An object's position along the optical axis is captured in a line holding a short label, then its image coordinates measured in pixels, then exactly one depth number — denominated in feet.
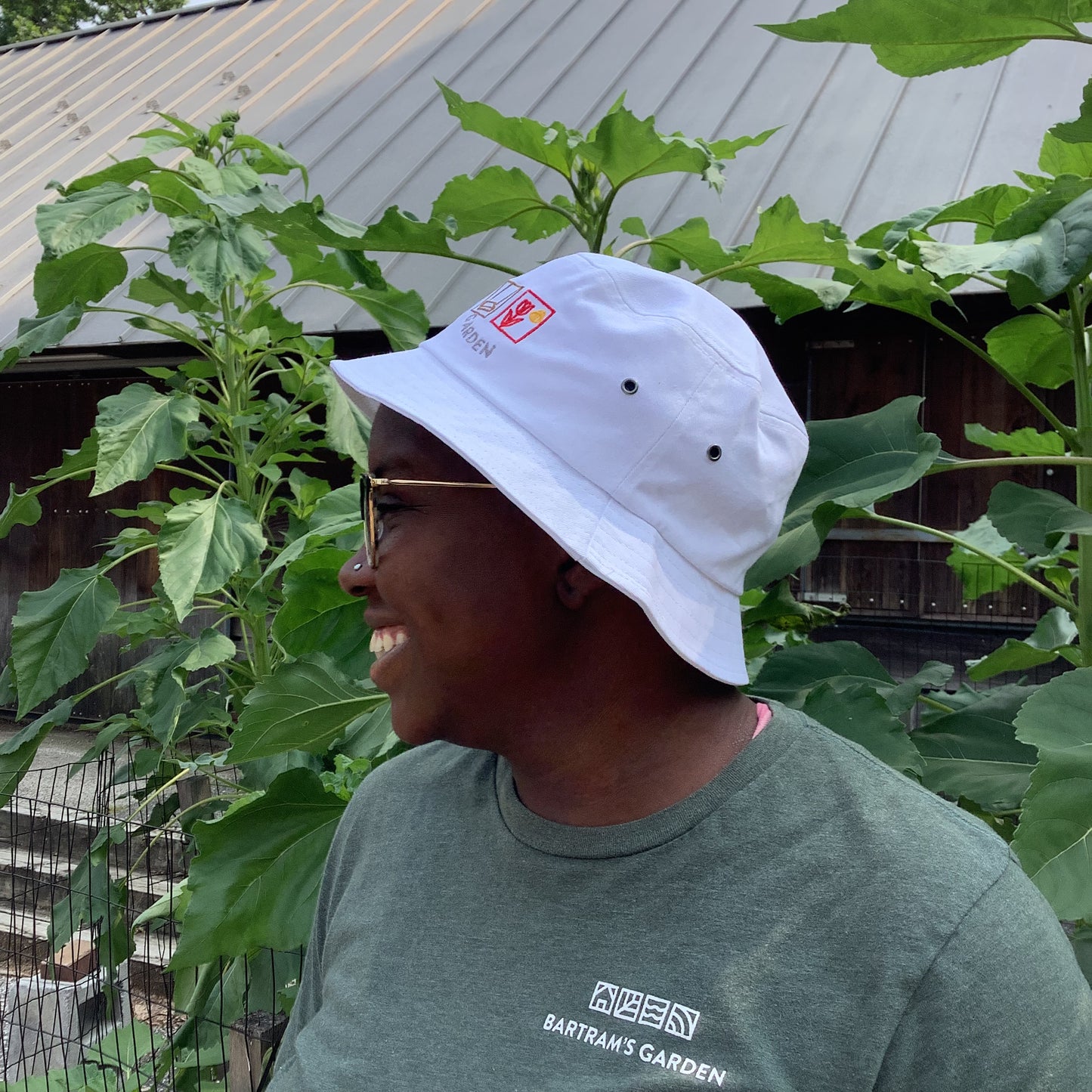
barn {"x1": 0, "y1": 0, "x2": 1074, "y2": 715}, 20.84
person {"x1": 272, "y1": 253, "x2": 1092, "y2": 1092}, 3.19
